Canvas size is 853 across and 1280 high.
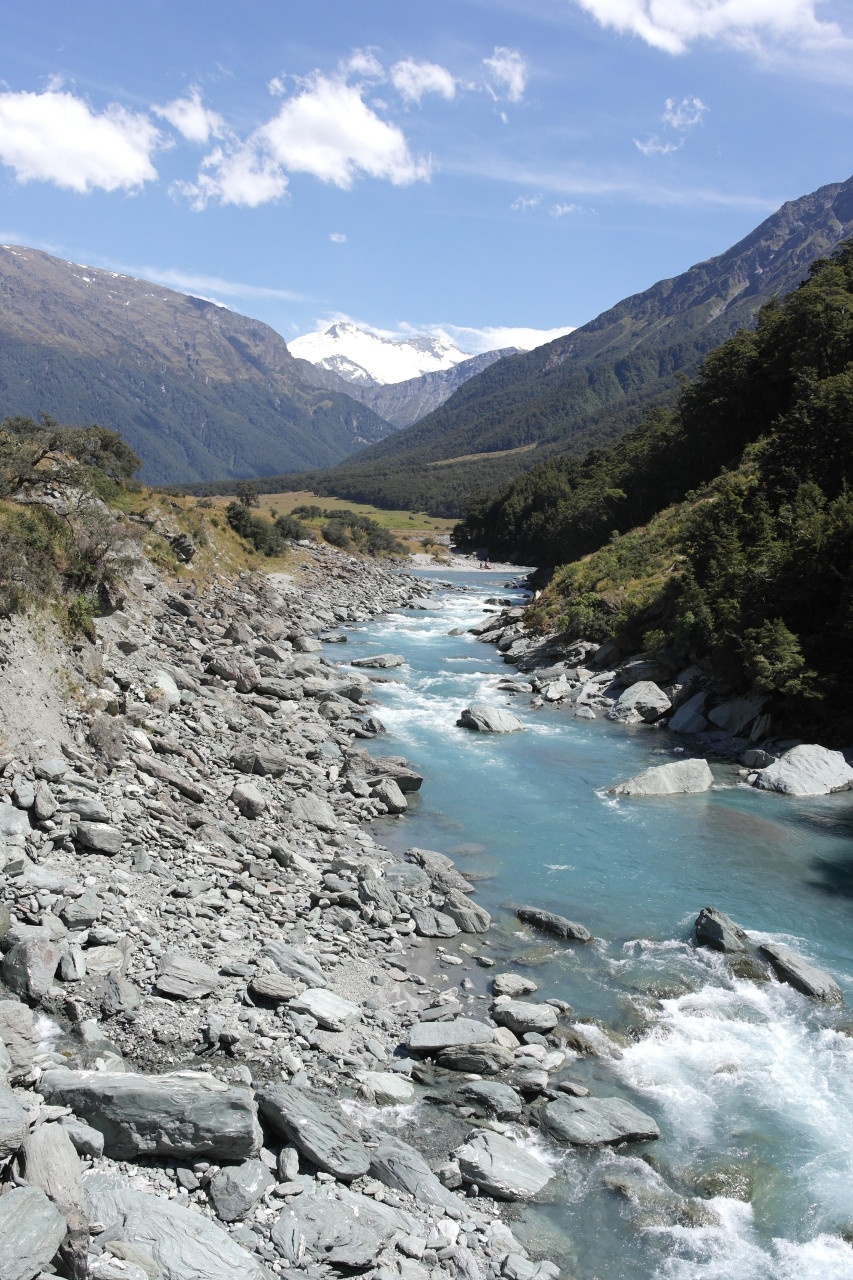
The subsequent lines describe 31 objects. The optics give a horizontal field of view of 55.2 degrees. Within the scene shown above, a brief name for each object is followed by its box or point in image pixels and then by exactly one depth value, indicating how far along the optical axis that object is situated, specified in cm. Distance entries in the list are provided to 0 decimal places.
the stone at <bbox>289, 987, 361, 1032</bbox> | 1286
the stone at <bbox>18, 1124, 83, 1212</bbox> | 817
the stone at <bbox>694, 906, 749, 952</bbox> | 1653
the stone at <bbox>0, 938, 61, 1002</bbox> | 1160
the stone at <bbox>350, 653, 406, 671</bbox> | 4444
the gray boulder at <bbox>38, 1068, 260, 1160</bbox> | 940
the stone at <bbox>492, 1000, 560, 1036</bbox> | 1359
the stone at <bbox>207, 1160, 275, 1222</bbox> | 900
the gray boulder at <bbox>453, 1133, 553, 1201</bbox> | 1032
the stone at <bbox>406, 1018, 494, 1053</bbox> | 1283
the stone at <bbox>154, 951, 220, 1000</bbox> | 1249
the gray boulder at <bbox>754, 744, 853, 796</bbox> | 2616
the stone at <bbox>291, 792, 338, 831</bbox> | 2127
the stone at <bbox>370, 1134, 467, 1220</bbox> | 984
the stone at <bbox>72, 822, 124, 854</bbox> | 1570
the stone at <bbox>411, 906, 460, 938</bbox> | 1686
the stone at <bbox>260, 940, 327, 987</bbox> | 1384
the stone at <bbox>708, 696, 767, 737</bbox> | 3145
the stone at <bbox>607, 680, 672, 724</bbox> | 3491
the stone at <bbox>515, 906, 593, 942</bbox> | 1688
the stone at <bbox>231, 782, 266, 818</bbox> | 2062
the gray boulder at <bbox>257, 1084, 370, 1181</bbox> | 995
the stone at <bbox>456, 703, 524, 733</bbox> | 3259
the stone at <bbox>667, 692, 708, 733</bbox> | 3294
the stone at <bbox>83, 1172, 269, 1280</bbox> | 795
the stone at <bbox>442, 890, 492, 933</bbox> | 1720
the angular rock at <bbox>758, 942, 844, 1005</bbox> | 1503
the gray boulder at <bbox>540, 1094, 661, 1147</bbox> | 1139
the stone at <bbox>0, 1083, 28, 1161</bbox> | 832
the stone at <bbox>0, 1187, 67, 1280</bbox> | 720
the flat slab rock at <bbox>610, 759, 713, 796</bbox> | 2598
